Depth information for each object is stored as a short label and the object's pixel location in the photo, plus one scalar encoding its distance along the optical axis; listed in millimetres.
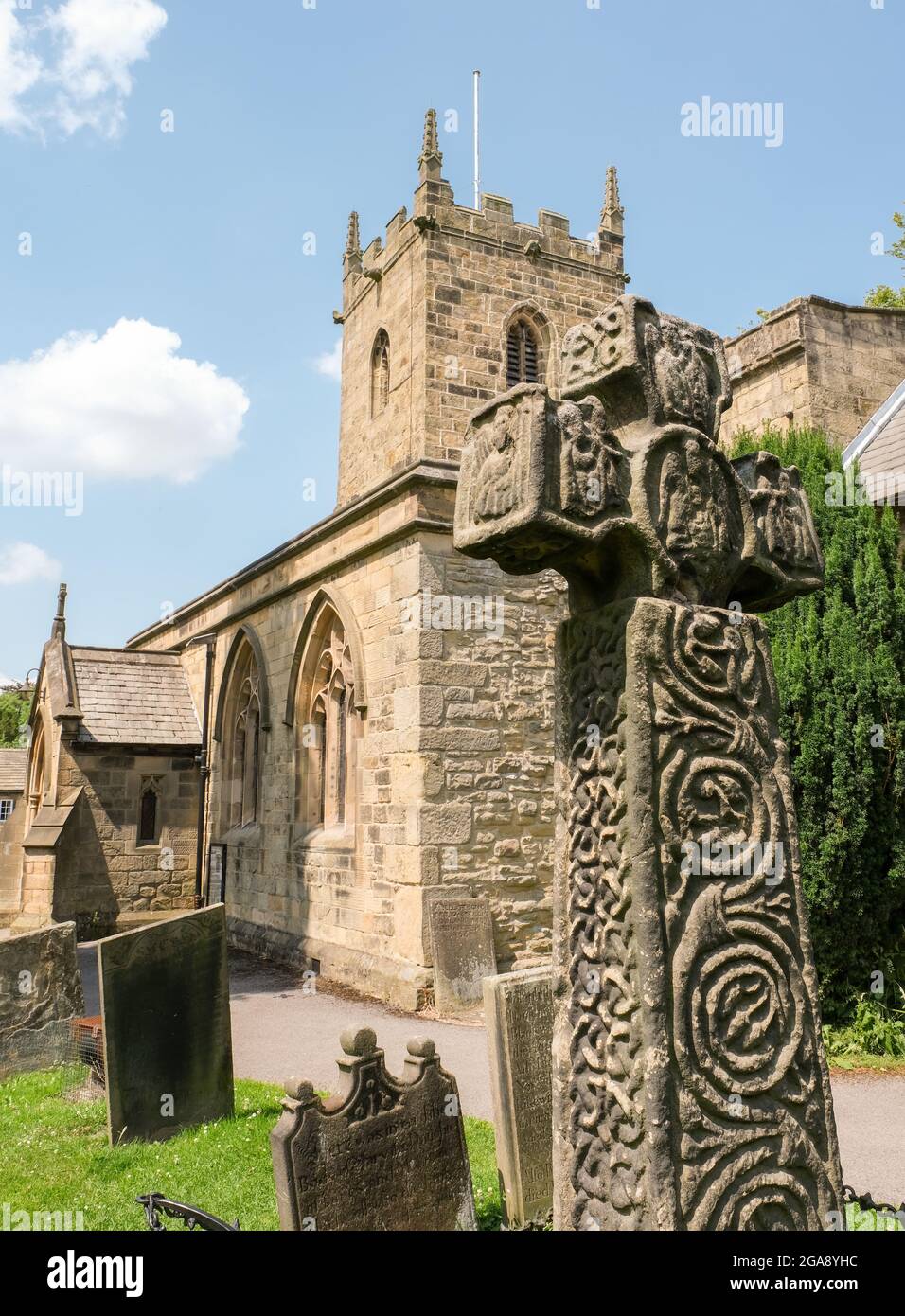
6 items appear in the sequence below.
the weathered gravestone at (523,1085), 4312
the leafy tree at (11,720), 52281
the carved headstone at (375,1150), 3598
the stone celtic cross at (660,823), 2373
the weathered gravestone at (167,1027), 5535
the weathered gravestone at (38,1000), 7391
